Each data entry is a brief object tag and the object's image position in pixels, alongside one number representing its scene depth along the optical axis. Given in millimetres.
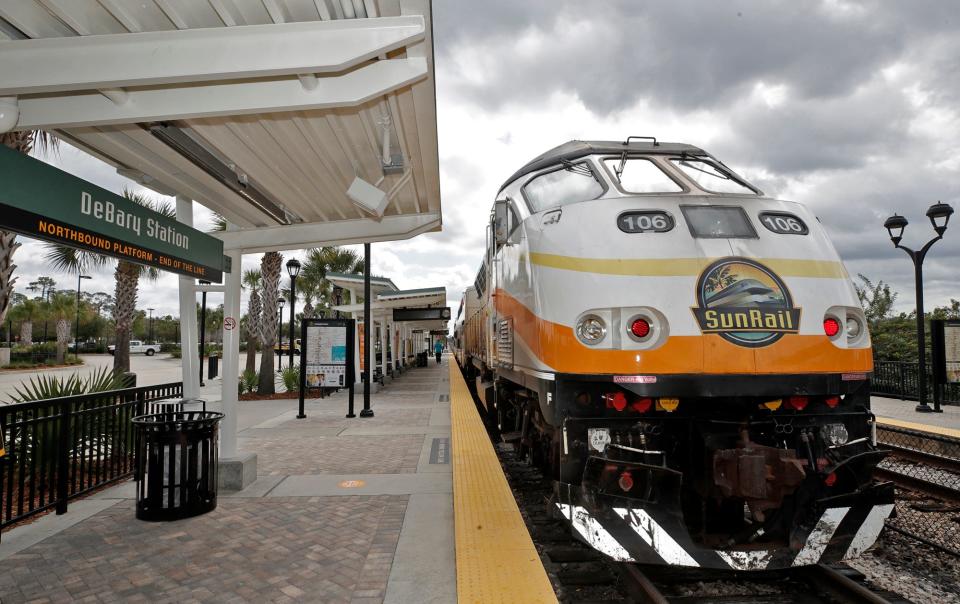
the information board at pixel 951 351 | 11883
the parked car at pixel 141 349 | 57766
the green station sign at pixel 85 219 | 3043
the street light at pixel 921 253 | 12578
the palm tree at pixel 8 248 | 7887
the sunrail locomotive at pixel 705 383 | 3623
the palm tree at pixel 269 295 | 18050
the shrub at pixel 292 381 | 17609
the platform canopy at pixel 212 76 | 3209
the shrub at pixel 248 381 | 17438
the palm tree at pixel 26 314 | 53581
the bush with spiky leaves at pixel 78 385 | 6984
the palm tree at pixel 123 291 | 16531
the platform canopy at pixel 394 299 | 16391
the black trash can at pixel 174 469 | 4852
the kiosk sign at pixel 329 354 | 11258
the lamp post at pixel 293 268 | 14623
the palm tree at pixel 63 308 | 46556
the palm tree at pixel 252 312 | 20812
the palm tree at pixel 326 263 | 30348
